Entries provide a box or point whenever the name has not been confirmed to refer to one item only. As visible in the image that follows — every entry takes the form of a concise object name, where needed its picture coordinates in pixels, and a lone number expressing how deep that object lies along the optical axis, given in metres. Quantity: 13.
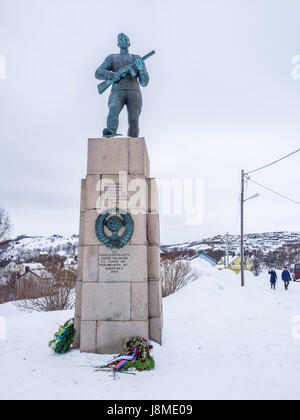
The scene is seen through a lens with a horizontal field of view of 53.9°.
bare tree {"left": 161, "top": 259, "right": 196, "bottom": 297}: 16.42
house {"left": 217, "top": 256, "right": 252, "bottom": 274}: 54.25
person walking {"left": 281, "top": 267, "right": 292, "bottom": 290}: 18.38
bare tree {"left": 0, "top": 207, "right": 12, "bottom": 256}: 33.13
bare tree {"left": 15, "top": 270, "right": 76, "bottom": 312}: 14.47
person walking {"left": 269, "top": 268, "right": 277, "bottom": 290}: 17.83
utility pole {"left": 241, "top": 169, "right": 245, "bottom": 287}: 19.30
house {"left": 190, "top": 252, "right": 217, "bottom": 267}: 54.53
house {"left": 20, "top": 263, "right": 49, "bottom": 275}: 54.21
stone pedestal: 5.48
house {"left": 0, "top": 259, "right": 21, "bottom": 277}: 69.44
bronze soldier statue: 6.61
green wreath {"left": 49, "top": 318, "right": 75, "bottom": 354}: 5.43
